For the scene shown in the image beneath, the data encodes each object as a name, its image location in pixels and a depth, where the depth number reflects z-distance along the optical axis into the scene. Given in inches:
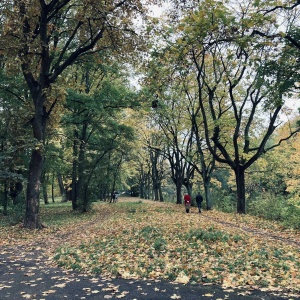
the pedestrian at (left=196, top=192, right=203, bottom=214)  810.8
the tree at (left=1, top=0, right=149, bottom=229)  492.4
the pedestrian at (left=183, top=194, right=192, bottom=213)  802.8
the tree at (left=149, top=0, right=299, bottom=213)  316.5
